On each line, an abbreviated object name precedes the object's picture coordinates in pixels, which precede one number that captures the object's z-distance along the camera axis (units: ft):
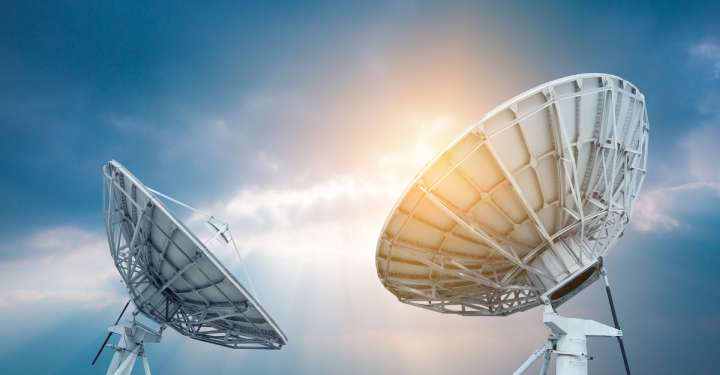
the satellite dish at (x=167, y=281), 60.85
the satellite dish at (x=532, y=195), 47.73
